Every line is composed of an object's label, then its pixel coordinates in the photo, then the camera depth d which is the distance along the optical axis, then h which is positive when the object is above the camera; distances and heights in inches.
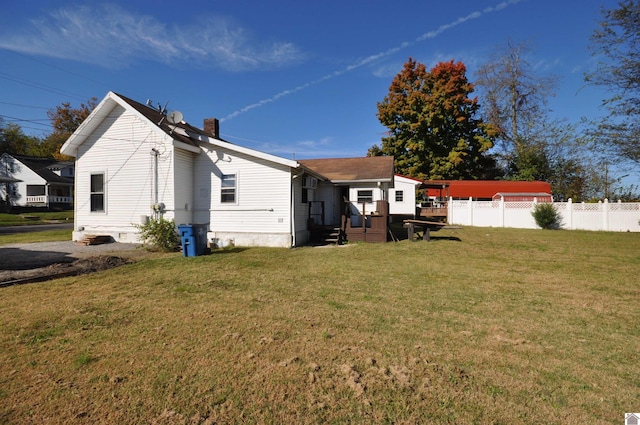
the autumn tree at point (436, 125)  1257.4 +335.8
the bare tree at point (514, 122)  1396.4 +395.5
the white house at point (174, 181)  472.7 +44.1
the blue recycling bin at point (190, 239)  389.1 -34.1
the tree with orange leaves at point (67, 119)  1873.8 +532.1
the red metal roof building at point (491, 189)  1145.5 +76.5
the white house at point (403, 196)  964.0 +42.7
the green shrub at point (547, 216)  785.8 -13.9
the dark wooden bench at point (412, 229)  542.3 -31.6
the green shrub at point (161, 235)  432.8 -32.4
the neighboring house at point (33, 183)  1545.3 +131.5
